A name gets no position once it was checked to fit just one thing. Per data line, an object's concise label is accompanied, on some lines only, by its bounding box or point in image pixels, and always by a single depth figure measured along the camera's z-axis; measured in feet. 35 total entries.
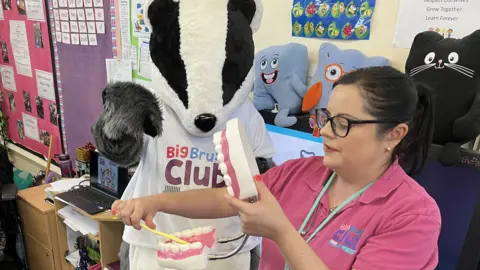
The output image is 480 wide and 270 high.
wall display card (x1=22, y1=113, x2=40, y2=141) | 10.41
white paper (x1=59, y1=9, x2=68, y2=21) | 8.27
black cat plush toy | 3.17
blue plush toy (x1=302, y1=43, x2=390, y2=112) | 4.31
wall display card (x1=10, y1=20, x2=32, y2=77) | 9.80
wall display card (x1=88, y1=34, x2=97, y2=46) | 7.82
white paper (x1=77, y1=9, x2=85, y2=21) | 7.84
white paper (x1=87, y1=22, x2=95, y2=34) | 7.75
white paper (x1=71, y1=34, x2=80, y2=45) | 8.19
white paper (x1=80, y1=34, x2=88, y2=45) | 7.99
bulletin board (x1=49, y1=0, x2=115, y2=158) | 7.65
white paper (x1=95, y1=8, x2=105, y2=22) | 7.47
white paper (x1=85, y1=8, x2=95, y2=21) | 7.65
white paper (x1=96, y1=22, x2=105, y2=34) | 7.56
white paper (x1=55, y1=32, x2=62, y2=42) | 8.66
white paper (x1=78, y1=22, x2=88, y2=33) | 7.91
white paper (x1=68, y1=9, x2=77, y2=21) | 8.02
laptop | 6.25
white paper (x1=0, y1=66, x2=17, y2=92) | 10.86
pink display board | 9.29
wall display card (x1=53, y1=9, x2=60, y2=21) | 8.52
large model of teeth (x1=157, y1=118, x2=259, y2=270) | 2.25
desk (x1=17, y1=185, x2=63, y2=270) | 7.22
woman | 2.23
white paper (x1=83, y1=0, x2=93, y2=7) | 7.62
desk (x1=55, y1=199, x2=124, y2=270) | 5.96
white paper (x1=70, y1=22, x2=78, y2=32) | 8.11
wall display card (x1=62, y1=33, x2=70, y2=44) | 8.43
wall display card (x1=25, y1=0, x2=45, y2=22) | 8.95
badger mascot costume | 3.45
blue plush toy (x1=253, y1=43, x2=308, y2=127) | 4.73
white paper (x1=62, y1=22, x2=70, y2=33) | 8.32
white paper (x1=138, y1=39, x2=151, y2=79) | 6.89
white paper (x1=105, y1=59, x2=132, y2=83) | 7.36
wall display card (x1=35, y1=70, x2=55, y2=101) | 9.36
